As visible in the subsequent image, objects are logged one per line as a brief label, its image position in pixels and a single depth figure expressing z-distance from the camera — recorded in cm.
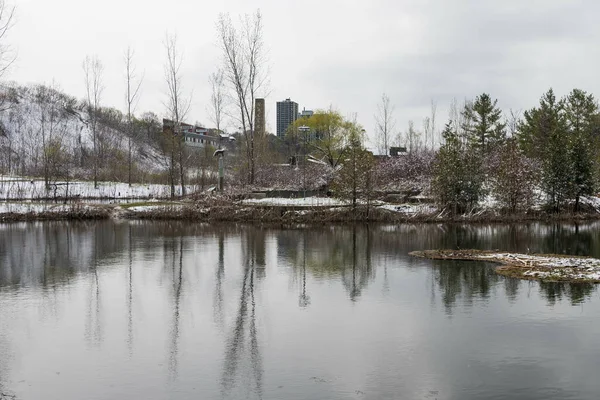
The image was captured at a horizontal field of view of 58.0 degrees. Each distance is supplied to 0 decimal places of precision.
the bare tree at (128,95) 4614
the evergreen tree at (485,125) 5203
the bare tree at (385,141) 6125
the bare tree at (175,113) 4422
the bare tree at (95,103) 4500
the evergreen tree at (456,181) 2992
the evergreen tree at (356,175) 2989
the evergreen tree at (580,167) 3164
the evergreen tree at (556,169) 3141
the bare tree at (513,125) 5489
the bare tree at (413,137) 7619
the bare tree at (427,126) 7079
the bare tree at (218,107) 4947
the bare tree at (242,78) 4153
